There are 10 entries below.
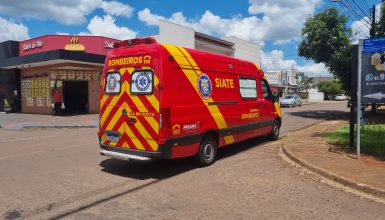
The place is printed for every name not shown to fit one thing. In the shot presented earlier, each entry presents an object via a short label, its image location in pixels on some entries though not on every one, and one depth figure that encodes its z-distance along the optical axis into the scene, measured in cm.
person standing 2452
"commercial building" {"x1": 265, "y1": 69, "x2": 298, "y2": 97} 6512
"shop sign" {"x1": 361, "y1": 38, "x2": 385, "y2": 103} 838
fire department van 710
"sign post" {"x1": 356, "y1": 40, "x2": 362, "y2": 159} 848
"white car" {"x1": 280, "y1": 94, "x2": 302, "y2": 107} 4200
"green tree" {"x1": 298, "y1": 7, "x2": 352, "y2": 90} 2376
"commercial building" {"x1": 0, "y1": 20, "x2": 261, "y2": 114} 2422
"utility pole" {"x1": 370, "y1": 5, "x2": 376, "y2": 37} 2242
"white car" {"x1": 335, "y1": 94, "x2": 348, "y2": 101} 7807
